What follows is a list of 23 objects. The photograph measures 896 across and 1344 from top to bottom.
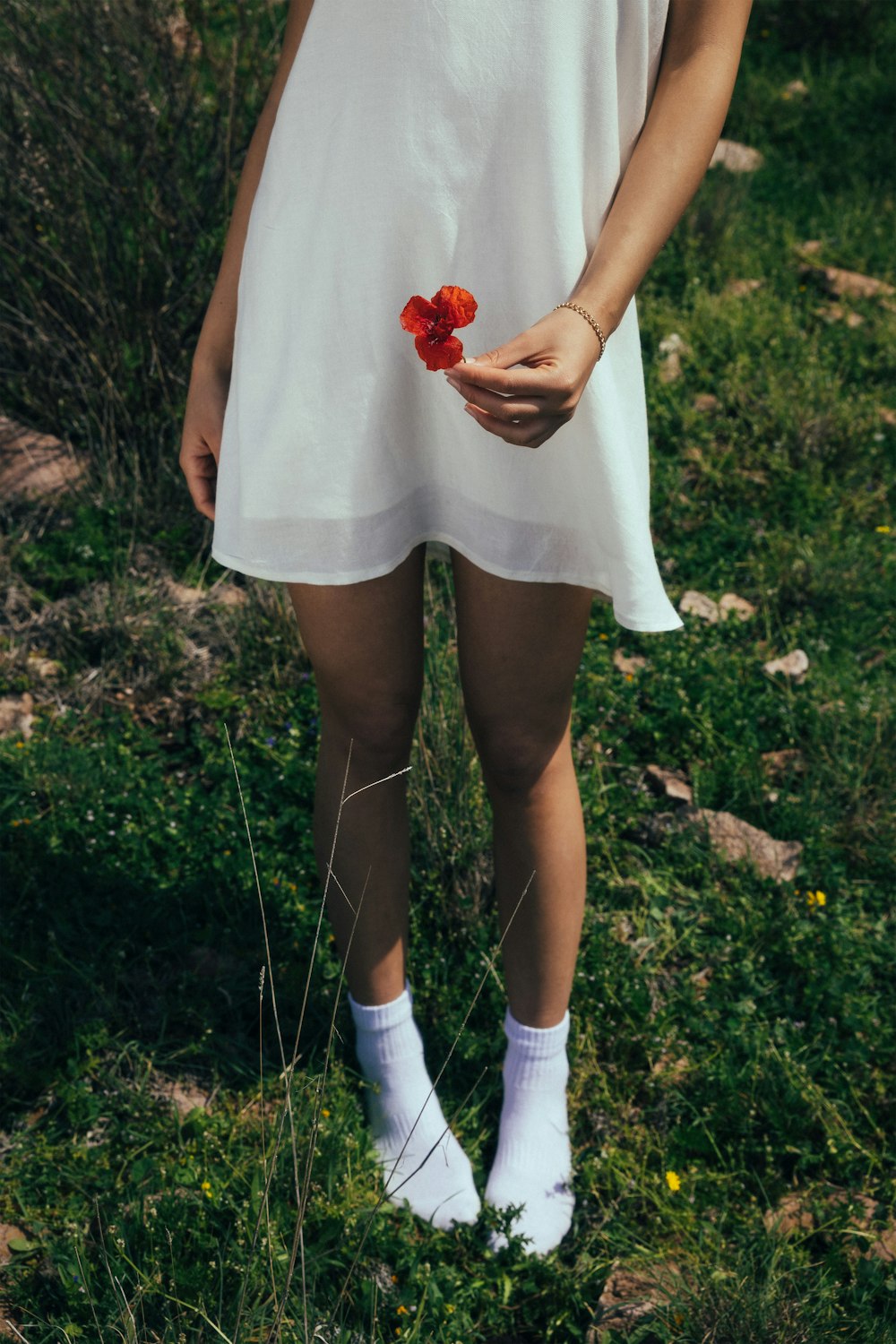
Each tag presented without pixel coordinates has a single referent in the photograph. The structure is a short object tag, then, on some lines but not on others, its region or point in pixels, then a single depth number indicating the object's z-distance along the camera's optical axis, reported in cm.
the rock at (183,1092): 206
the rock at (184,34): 344
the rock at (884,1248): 184
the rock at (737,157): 525
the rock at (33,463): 320
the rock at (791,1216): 190
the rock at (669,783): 265
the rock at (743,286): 445
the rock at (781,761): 272
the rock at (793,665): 295
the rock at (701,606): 311
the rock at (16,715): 272
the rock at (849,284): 443
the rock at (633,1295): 174
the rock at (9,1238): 177
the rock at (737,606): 312
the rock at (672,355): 396
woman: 127
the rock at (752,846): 250
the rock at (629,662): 294
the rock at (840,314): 427
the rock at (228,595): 303
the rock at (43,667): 284
